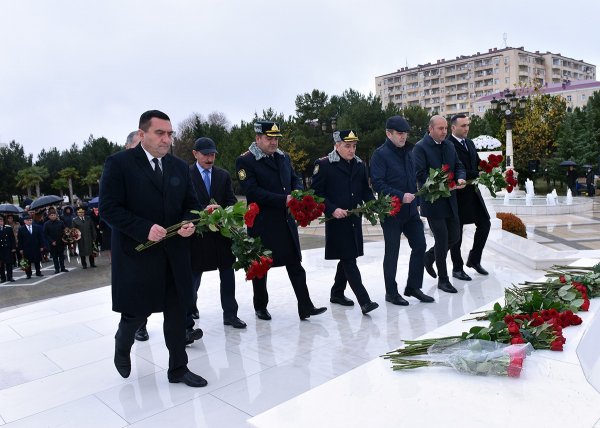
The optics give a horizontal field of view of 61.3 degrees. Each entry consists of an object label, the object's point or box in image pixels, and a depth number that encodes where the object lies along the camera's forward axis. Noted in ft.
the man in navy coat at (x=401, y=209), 18.24
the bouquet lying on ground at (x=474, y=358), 8.68
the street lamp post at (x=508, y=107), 74.49
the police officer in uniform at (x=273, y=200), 16.53
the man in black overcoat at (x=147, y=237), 11.50
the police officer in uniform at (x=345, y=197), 17.19
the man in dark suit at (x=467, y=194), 21.71
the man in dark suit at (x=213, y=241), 16.60
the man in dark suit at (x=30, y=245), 39.93
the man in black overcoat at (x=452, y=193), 19.58
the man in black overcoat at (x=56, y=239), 40.75
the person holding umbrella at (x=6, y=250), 38.29
